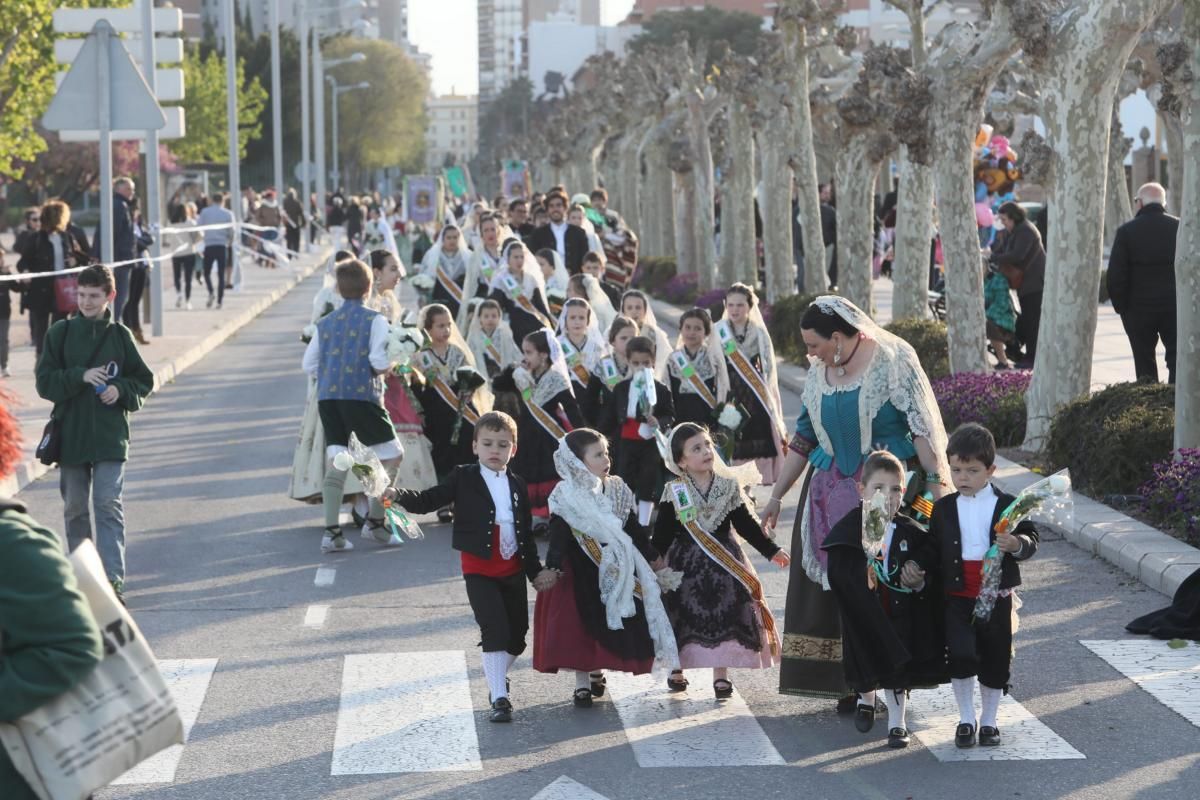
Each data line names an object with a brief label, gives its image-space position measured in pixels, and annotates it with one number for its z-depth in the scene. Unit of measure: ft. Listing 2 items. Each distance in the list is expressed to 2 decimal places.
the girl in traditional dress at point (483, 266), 58.70
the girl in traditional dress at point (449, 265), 64.85
